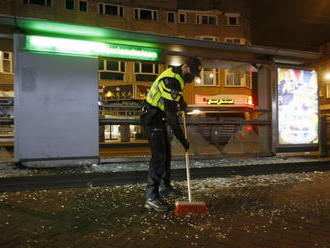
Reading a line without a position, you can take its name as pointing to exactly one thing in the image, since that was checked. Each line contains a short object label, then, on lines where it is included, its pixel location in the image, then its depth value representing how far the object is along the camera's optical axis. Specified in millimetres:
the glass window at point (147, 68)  27703
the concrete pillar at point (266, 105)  9383
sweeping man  4309
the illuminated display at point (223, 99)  28703
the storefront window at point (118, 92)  24516
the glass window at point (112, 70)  25295
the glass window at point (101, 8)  27688
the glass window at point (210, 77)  30703
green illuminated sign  6746
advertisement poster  9359
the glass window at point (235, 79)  31406
